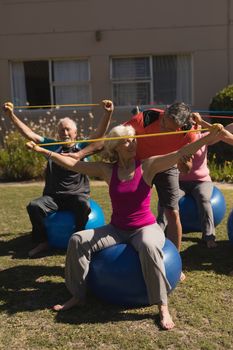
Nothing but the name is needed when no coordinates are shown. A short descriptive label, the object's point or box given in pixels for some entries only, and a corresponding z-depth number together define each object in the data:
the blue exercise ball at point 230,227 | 4.79
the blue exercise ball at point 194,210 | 5.41
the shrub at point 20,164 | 9.78
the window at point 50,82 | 12.27
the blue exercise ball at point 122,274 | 3.50
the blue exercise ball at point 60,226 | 4.91
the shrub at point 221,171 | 9.18
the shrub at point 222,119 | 10.21
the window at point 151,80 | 12.12
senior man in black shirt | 4.82
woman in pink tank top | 3.61
